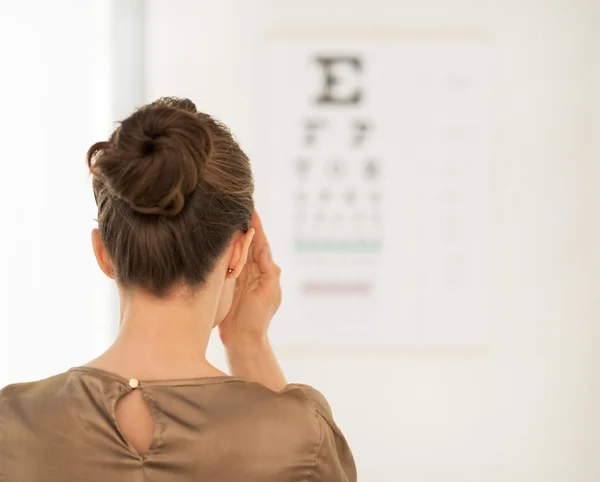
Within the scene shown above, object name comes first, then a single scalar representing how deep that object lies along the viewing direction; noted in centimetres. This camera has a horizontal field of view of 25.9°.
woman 142
